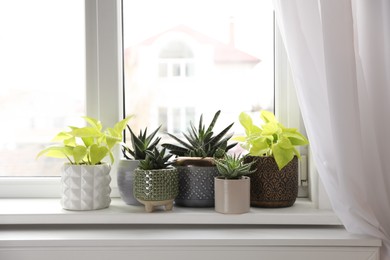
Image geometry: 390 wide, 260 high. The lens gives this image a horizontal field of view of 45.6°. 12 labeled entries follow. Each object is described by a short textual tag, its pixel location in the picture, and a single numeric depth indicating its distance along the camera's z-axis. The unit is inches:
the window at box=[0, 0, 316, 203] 58.4
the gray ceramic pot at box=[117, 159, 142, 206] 53.7
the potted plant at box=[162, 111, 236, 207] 52.9
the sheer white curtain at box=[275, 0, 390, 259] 45.4
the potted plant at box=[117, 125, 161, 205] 53.8
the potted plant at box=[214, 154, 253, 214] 49.7
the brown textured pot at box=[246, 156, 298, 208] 52.5
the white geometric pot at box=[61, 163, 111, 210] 52.2
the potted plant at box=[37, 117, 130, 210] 52.2
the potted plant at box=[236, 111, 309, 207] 52.4
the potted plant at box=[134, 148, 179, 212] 50.4
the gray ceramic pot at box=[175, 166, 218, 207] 52.8
